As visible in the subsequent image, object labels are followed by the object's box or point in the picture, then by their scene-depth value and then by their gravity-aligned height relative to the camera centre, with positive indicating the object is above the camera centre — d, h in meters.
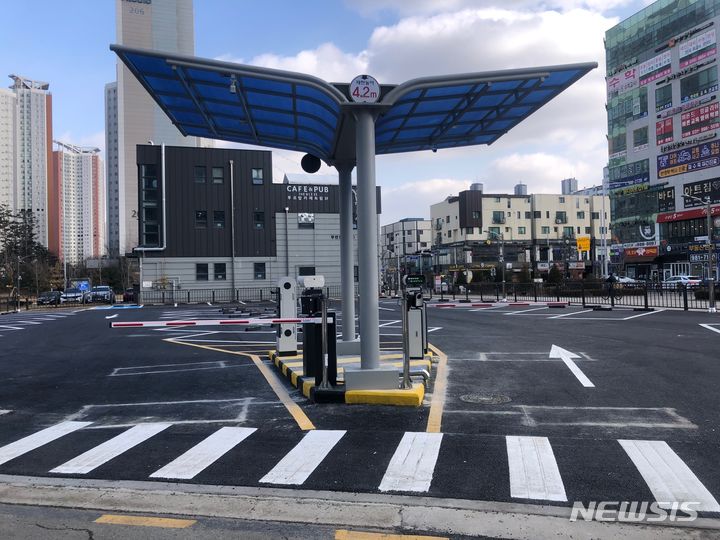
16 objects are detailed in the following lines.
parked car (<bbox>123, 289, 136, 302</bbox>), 44.97 -1.13
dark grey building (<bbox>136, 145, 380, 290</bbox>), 44.81 +4.71
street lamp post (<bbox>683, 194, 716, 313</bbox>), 25.36 -1.04
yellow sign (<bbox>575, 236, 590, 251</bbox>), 69.56 +3.54
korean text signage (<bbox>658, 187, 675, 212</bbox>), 63.00 +7.89
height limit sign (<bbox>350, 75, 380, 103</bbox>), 8.38 +2.69
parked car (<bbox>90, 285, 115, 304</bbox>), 50.38 -1.12
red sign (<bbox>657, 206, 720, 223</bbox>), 57.44 +5.96
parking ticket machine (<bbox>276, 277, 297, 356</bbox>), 12.05 -0.73
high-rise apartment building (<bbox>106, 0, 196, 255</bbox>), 163.50 +51.81
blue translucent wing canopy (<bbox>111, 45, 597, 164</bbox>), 8.36 +2.94
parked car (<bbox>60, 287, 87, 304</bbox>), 51.97 -1.28
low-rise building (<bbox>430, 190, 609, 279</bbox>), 89.00 +6.98
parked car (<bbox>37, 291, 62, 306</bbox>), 48.62 -1.40
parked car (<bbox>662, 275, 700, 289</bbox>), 51.88 -0.70
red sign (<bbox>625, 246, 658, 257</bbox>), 65.81 +2.39
